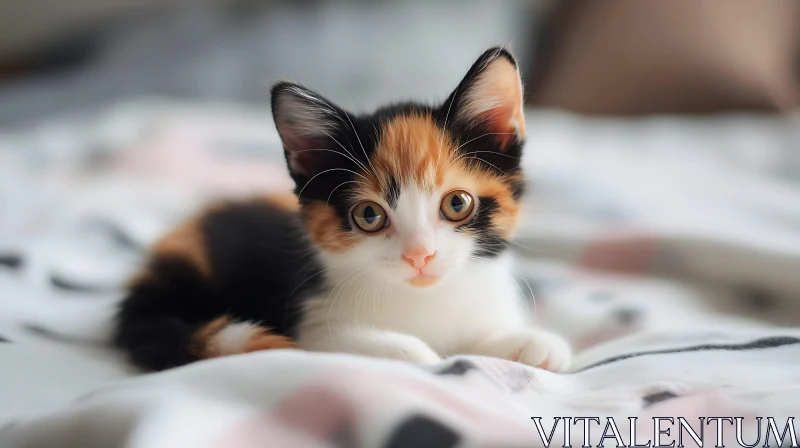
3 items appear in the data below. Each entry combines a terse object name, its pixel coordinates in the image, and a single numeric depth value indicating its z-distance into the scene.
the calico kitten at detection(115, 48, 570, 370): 0.43
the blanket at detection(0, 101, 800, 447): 0.37
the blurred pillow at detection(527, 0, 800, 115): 0.80
